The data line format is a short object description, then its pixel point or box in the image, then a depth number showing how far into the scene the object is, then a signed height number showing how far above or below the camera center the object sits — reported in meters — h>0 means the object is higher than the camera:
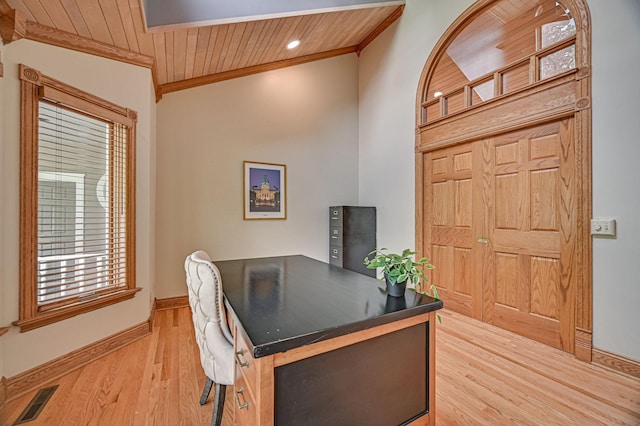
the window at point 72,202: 1.83 +0.08
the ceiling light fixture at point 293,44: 3.58 +2.18
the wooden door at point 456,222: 3.02 -0.11
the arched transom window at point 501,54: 2.43 +1.66
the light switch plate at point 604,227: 2.02 -0.10
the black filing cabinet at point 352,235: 4.16 -0.35
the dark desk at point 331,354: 0.91 -0.52
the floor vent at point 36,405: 1.56 -1.15
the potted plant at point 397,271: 1.25 -0.27
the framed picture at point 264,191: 3.86 +0.31
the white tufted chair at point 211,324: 1.25 -0.53
